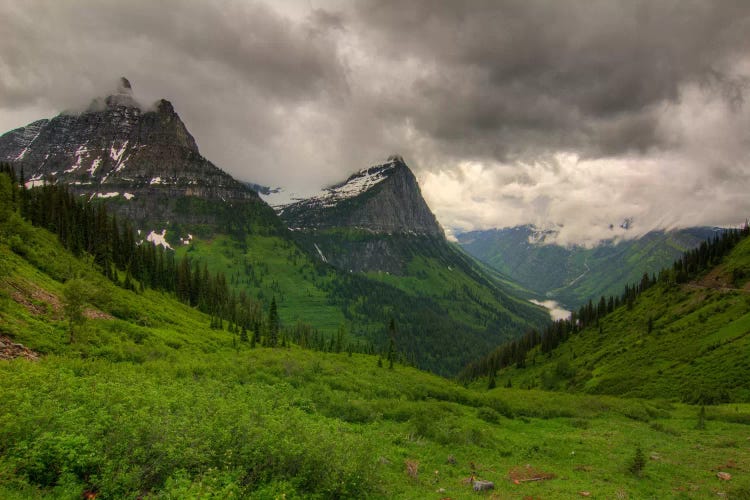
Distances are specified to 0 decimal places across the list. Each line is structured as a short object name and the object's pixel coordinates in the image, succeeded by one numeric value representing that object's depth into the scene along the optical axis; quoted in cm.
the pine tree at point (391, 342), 9586
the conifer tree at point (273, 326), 10266
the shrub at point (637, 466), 2423
